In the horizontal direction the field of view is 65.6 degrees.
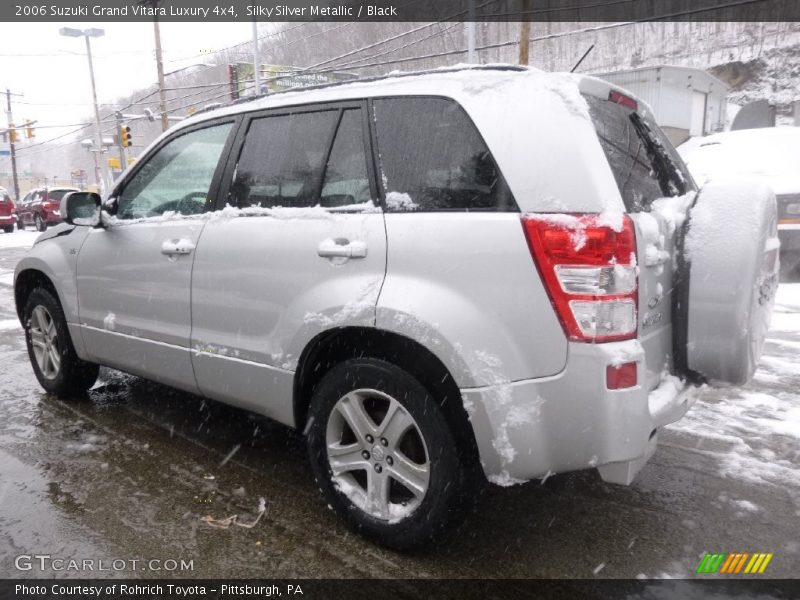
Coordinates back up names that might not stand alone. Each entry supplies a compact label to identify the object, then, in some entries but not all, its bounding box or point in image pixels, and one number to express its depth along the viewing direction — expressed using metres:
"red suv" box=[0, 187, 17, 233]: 24.41
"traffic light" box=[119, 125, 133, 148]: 29.47
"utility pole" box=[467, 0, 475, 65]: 16.34
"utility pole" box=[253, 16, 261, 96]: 26.20
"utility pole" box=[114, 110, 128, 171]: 30.62
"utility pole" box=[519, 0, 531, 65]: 15.68
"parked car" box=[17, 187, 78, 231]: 24.26
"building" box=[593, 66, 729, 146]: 24.11
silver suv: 2.12
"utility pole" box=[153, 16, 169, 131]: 30.22
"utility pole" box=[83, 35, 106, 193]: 37.25
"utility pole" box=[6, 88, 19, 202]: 43.03
